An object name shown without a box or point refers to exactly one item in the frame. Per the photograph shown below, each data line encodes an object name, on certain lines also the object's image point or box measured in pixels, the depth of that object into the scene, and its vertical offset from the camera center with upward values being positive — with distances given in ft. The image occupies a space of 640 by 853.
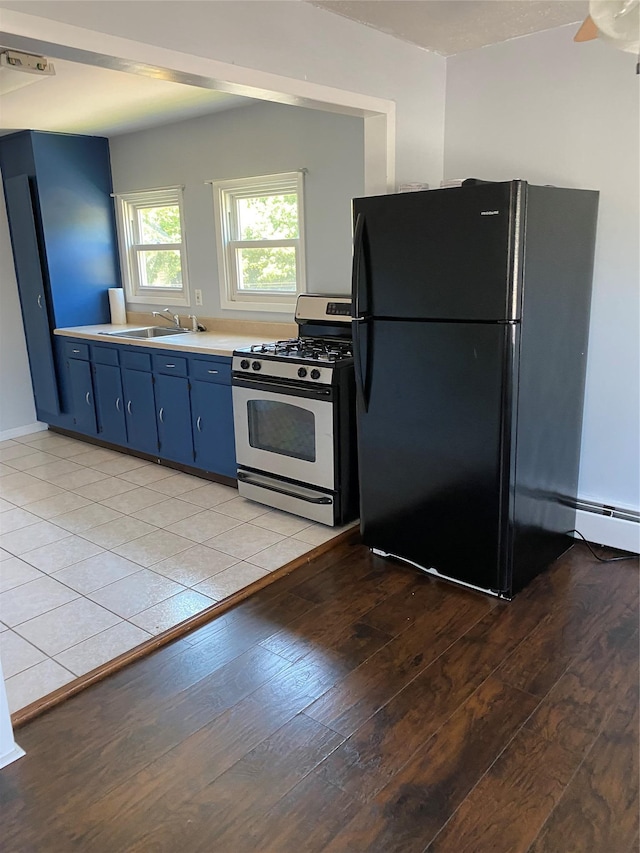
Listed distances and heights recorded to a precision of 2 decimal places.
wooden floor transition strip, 6.77 -4.46
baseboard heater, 9.87 -3.91
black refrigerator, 7.86 -1.43
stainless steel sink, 15.71 -1.56
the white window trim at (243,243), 13.34 +0.46
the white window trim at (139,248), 15.93 +0.50
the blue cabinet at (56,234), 15.72 +0.91
